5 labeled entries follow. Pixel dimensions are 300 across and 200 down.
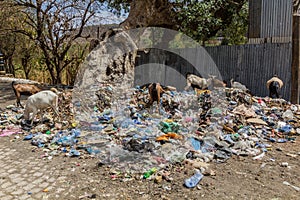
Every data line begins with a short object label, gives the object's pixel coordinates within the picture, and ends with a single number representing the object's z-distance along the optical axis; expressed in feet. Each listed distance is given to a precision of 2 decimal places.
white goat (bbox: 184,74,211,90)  23.68
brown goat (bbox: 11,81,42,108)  19.58
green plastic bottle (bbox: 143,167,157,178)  9.85
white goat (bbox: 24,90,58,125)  15.40
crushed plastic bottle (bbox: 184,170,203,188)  9.05
